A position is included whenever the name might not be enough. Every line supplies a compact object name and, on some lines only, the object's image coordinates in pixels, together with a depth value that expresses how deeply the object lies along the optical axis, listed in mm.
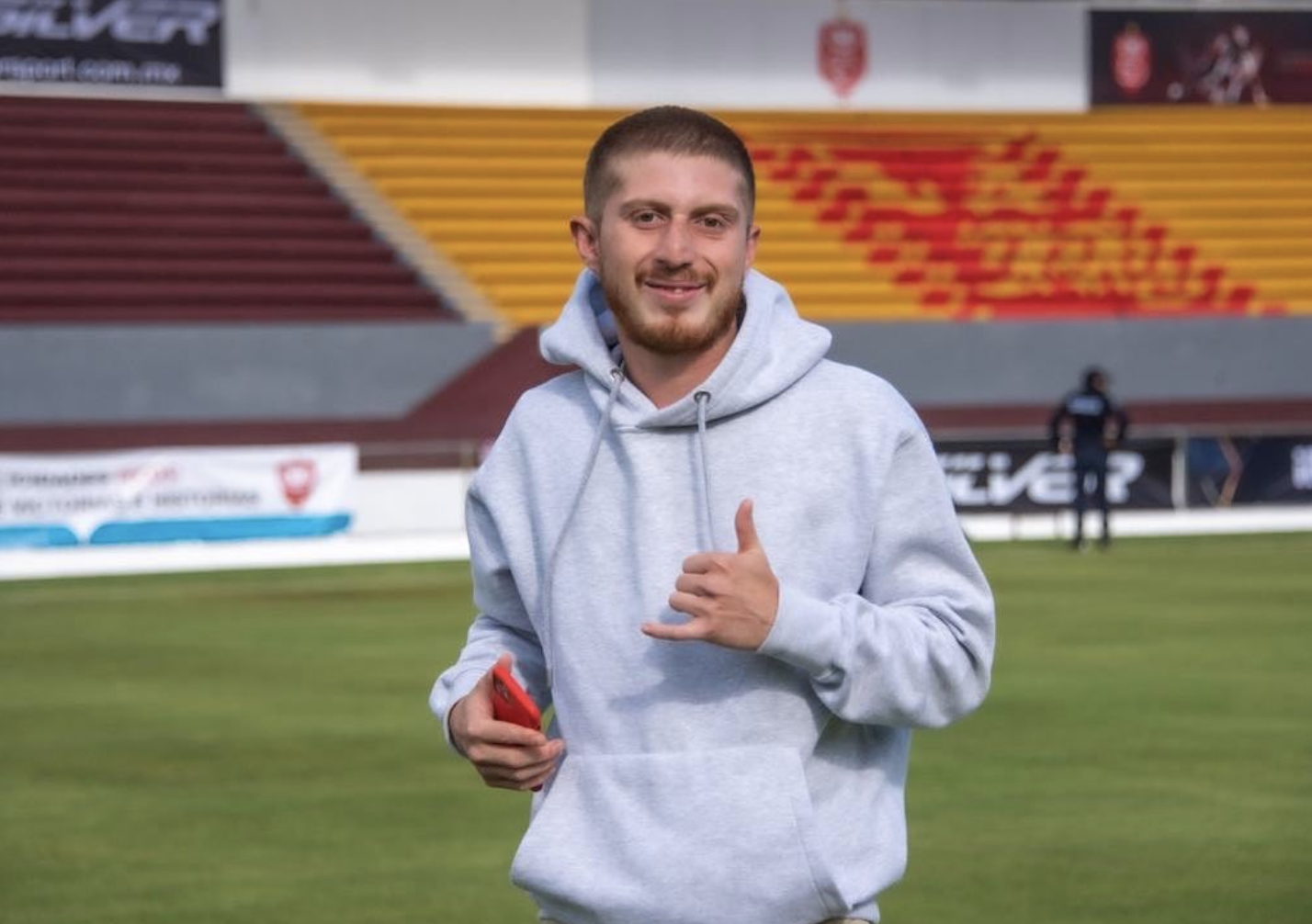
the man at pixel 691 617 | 3811
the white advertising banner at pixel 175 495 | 27062
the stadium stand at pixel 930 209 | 36281
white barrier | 26219
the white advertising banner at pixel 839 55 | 39812
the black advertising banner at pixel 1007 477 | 31219
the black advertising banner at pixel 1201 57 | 40938
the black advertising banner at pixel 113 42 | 34812
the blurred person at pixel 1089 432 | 27750
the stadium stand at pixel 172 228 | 32625
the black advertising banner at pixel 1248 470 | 32688
